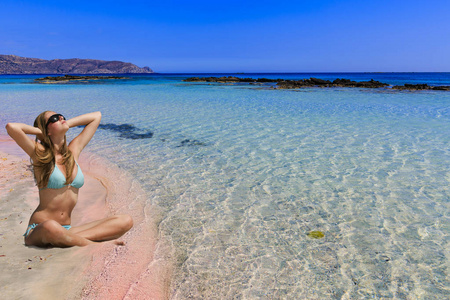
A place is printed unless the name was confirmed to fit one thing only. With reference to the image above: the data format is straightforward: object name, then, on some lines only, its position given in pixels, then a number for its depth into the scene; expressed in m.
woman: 3.78
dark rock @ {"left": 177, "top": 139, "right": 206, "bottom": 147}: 10.72
